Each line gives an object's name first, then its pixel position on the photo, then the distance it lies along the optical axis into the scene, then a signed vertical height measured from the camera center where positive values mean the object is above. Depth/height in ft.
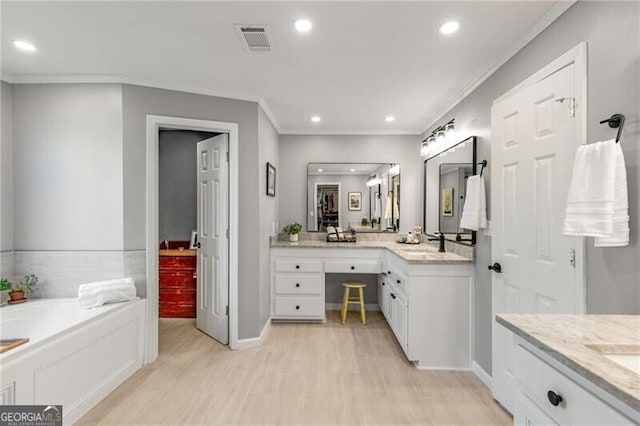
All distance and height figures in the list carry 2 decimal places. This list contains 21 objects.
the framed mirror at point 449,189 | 9.04 +0.78
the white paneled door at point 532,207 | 5.41 +0.07
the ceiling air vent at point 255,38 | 6.36 +3.76
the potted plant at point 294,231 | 13.29 -0.86
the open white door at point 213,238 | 10.23 -0.95
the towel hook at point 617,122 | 4.29 +1.26
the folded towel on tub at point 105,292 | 7.91 -2.13
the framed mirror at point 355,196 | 14.07 +0.69
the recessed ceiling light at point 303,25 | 6.10 +3.75
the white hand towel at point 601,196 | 4.15 +0.21
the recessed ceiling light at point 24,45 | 7.06 +3.87
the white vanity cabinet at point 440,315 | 8.65 -2.93
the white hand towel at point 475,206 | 7.93 +0.12
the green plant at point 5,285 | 8.13 -1.95
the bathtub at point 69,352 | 5.57 -2.98
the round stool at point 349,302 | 12.03 -3.46
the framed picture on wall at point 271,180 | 11.76 +1.23
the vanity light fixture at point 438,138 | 10.26 +2.69
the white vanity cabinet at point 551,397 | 2.40 -1.65
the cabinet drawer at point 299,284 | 12.17 -2.88
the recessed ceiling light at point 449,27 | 6.13 +3.72
